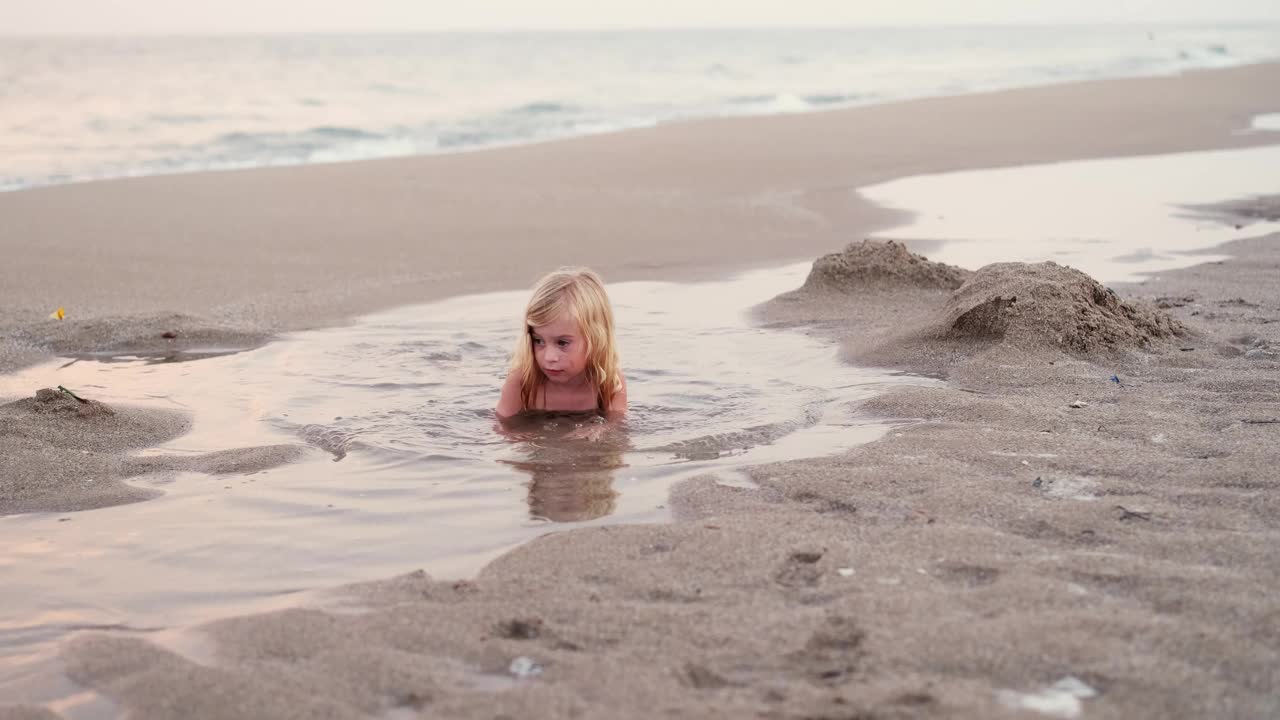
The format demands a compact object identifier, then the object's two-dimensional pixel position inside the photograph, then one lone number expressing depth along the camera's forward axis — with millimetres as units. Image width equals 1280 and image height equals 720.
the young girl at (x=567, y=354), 5543
